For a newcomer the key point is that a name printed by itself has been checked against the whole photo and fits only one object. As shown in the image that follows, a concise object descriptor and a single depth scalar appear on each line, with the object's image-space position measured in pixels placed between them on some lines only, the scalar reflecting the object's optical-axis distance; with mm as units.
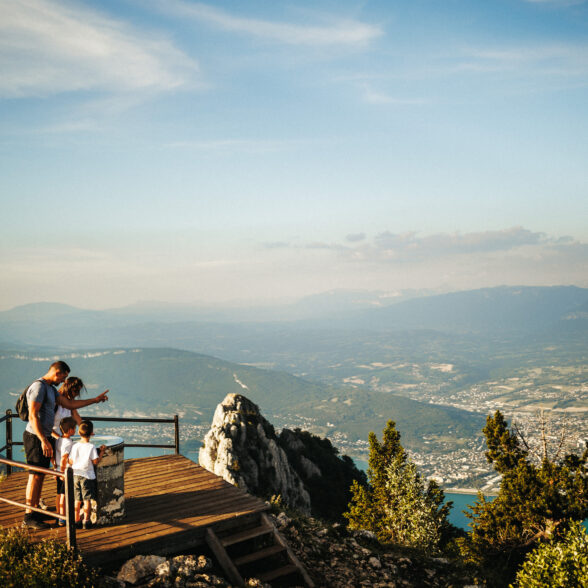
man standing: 8664
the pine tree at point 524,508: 25375
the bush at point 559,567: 10992
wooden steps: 8914
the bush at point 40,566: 6980
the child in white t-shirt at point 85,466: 8492
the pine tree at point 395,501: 28031
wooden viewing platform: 8391
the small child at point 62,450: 8859
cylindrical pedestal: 8797
